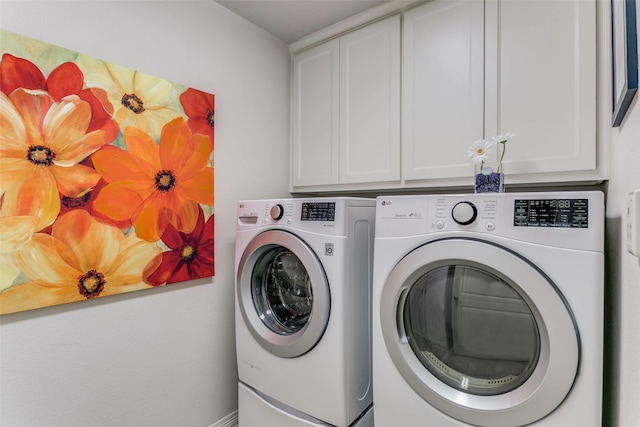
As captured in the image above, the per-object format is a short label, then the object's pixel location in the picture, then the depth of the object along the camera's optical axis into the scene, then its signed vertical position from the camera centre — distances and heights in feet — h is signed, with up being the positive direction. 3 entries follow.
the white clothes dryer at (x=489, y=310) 2.92 -1.02
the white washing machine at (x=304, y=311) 4.16 -1.45
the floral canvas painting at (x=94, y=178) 3.56 +0.44
